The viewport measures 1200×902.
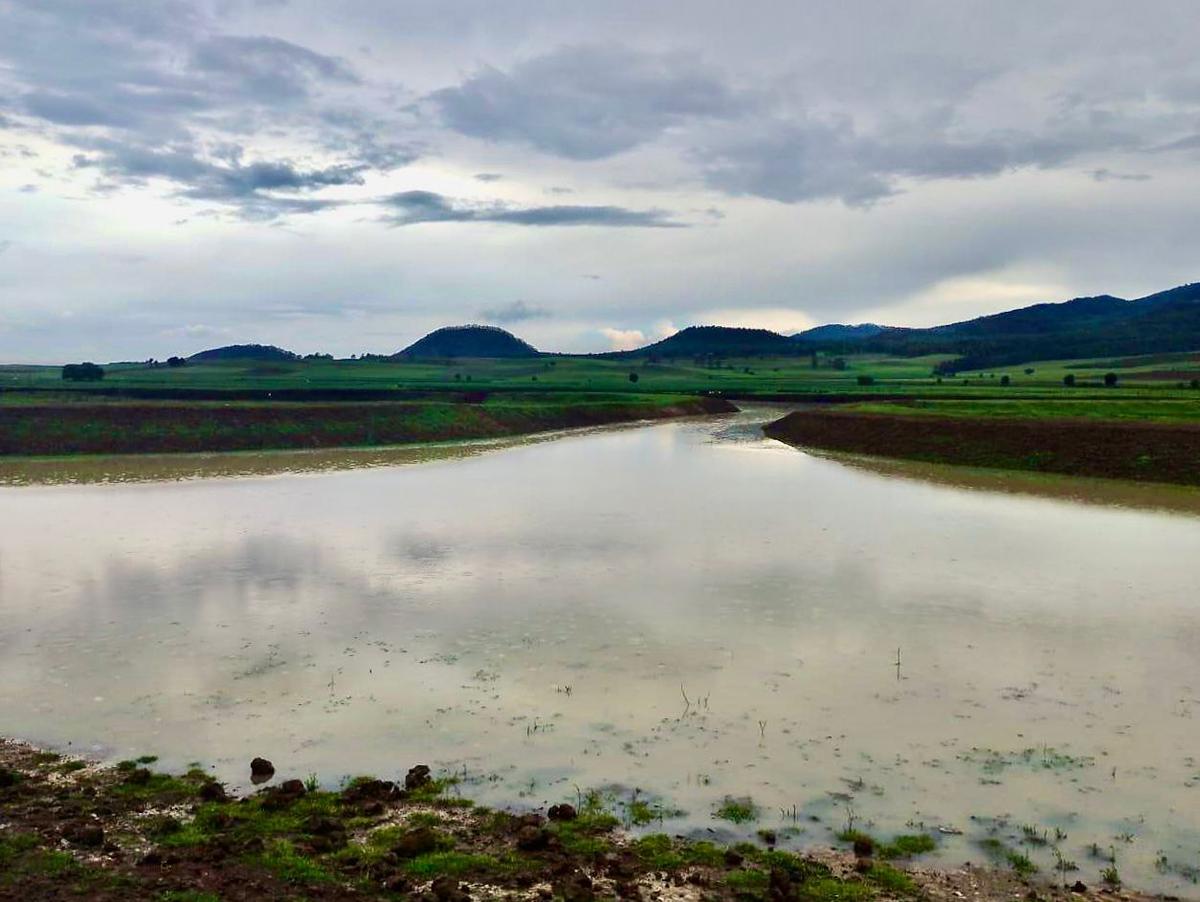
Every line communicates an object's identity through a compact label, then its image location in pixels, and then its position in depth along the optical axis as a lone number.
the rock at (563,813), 13.02
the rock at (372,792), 13.68
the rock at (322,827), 12.52
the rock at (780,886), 10.82
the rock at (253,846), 12.07
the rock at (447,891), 10.81
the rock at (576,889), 10.97
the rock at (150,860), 11.73
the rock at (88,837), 12.21
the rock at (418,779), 14.05
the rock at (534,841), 12.19
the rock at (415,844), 12.07
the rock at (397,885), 11.22
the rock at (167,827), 12.57
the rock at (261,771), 14.41
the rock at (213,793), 13.58
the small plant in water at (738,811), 13.00
